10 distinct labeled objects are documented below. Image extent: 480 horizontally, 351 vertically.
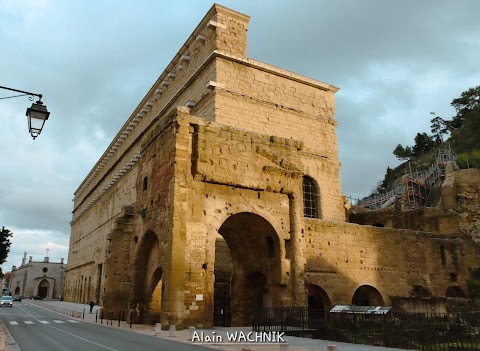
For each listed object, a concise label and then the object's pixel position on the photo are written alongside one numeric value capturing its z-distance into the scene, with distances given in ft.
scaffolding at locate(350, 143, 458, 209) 119.14
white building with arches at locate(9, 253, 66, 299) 264.11
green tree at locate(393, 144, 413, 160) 233.96
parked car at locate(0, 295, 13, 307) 126.72
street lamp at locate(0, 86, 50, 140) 25.14
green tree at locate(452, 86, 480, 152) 176.07
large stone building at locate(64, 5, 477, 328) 53.42
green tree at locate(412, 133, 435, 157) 225.56
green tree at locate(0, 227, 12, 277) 76.29
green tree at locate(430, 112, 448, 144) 226.30
